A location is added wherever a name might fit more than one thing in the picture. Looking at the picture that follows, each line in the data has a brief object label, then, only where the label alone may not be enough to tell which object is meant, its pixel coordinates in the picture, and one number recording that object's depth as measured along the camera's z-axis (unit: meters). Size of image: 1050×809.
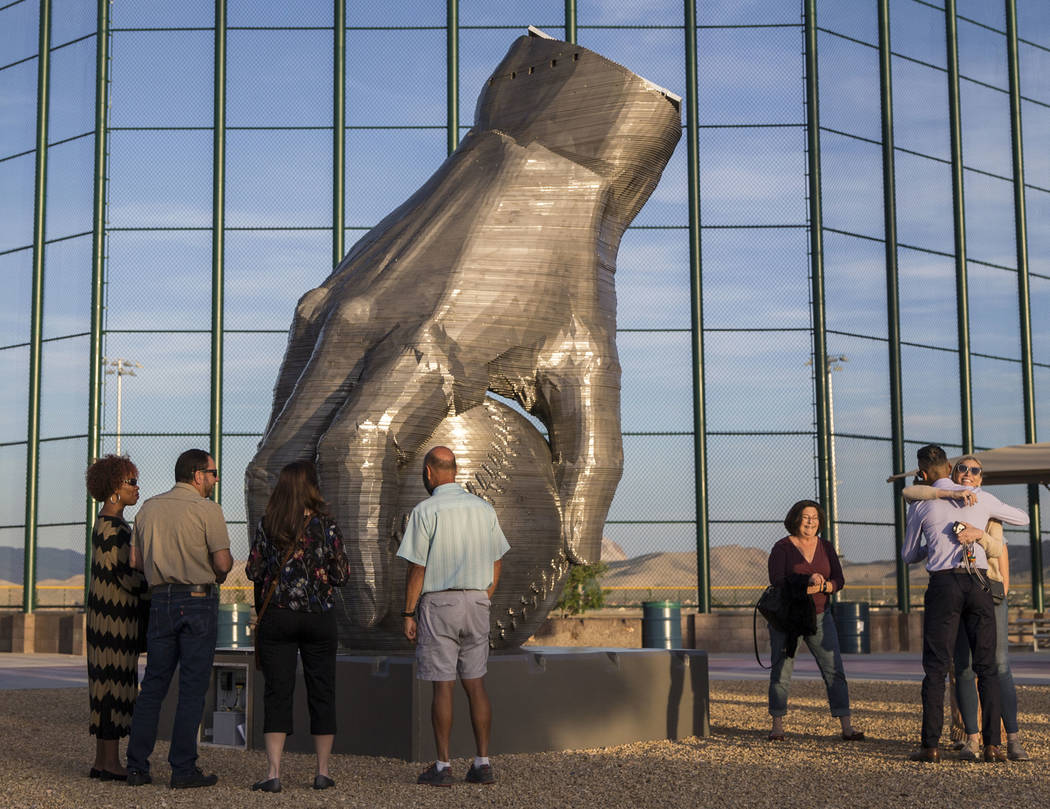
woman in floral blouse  5.50
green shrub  16.67
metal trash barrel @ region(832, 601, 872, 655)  18.39
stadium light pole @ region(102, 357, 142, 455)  19.44
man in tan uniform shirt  5.71
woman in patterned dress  5.96
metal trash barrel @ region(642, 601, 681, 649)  16.72
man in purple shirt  6.40
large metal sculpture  6.49
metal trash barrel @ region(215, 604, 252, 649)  16.52
